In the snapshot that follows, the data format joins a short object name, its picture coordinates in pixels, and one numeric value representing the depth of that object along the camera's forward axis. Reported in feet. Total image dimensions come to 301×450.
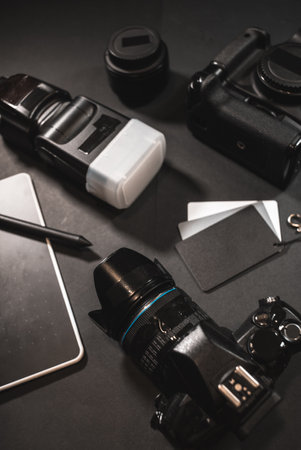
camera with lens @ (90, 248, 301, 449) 1.77
